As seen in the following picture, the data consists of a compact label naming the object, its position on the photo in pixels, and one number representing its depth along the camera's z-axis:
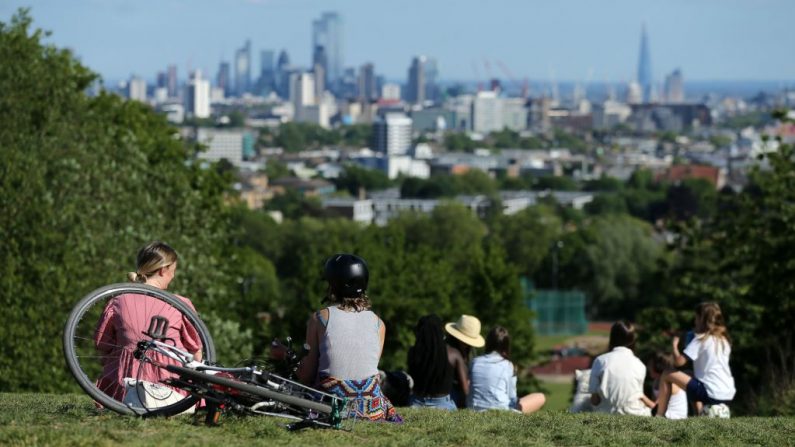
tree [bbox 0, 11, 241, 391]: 18.23
